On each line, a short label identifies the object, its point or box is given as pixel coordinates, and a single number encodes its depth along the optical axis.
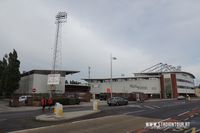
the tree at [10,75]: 38.05
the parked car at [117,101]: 25.28
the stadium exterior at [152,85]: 62.46
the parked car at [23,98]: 27.34
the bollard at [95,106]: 16.18
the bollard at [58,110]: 11.93
